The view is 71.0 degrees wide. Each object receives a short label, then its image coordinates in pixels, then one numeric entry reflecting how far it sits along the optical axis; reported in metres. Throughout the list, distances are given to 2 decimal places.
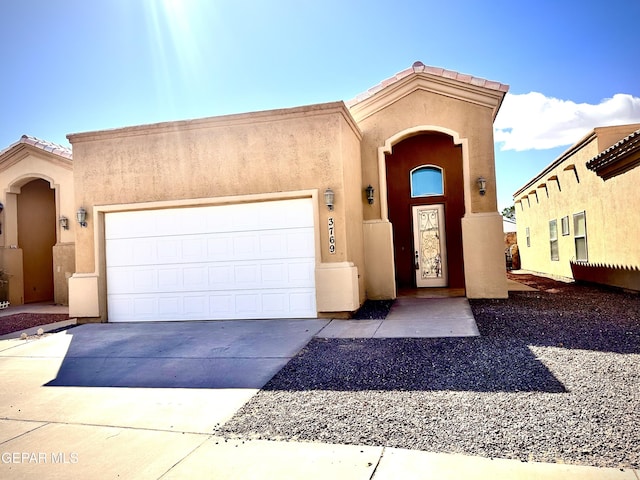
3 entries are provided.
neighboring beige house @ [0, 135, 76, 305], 13.22
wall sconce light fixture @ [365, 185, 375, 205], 11.23
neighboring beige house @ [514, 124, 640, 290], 10.80
